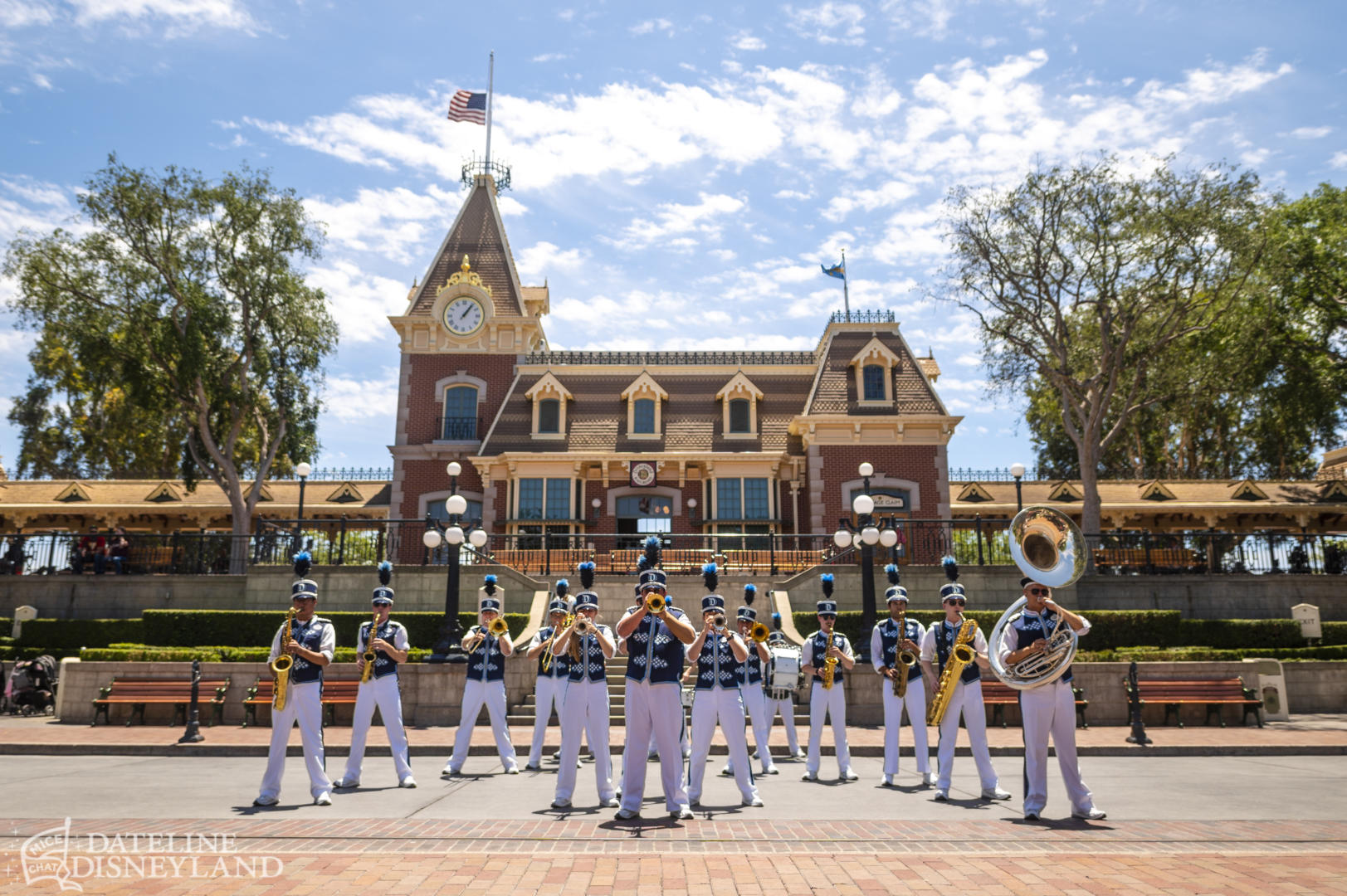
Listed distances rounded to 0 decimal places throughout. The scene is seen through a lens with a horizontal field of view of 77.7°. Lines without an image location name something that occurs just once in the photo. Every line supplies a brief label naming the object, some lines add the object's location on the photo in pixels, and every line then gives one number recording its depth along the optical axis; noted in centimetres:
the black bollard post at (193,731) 1233
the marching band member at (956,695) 863
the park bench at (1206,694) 1448
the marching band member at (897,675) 957
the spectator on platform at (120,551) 2297
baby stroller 1681
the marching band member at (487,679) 1045
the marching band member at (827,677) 1004
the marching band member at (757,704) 1041
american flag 3222
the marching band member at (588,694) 803
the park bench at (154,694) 1464
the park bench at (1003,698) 1462
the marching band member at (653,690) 730
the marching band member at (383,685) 932
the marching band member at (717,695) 812
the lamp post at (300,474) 2000
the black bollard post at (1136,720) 1227
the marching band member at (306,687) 816
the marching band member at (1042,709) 743
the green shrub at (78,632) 1994
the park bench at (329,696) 1447
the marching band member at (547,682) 983
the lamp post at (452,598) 1506
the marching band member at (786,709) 1170
